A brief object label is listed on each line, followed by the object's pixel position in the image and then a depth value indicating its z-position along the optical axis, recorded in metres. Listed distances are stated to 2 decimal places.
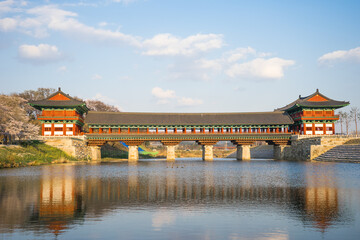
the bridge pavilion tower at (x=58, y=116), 67.31
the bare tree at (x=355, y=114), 120.80
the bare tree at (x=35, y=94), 88.82
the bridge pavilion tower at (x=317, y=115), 71.75
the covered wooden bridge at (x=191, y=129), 72.31
